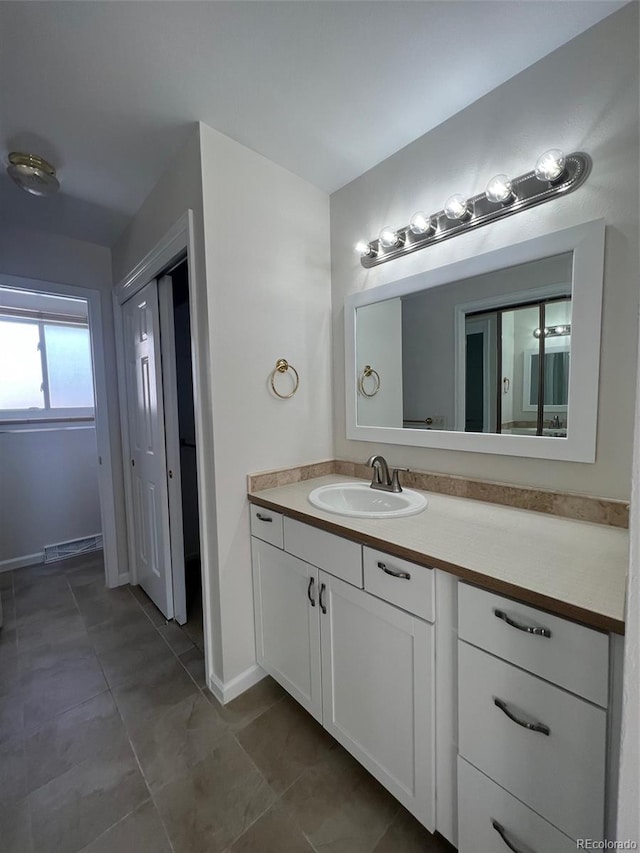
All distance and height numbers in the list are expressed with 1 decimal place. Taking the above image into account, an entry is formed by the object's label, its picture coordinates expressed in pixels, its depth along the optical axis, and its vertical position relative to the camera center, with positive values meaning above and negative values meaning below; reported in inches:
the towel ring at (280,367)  64.0 +7.2
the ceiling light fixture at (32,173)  56.9 +40.9
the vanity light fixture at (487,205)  41.9 +28.6
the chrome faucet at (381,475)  59.1 -13.0
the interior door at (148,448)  76.7 -10.2
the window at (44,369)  113.0 +14.2
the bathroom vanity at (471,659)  26.7 -25.9
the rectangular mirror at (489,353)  43.0 +7.8
